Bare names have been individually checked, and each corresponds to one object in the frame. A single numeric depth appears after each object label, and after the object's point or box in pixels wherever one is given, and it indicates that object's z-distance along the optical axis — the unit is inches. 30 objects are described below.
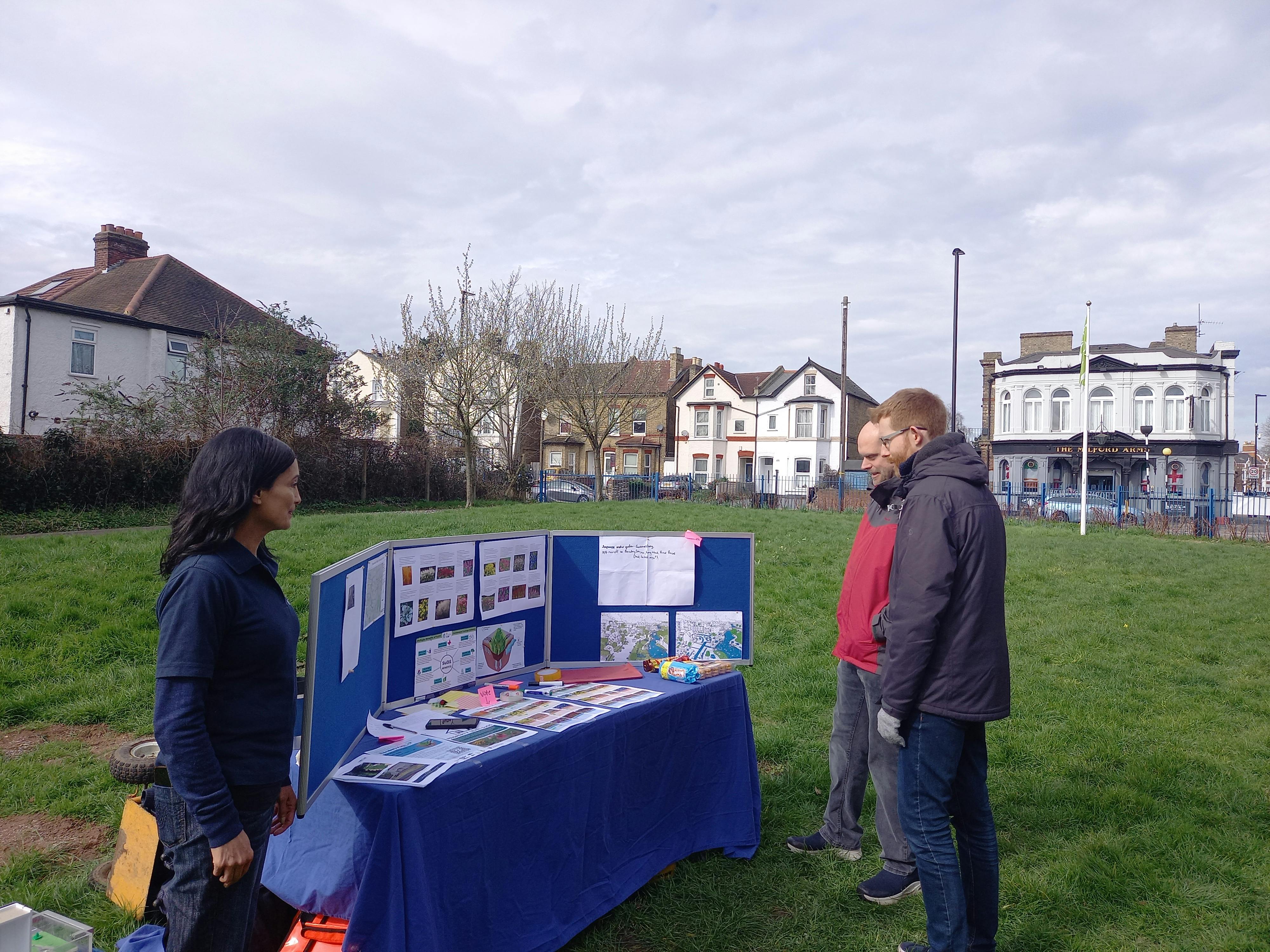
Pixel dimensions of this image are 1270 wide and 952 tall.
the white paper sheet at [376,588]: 120.8
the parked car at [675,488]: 1315.2
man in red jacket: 152.3
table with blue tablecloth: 102.8
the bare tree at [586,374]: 1172.5
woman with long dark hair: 82.0
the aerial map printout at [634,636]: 170.4
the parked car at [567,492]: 1310.3
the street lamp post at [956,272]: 1173.7
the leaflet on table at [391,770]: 106.1
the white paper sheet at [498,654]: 152.9
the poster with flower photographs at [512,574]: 150.5
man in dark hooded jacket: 118.1
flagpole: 872.9
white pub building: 1672.0
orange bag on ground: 111.3
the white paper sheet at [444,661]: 142.0
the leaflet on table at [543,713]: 131.6
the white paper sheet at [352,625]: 110.0
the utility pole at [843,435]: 1314.0
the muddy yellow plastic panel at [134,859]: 136.9
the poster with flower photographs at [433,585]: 135.0
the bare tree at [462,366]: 992.2
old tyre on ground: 141.5
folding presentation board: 133.3
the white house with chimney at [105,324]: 1005.2
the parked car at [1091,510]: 918.4
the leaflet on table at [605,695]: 145.6
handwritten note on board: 168.7
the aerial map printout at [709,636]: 175.0
